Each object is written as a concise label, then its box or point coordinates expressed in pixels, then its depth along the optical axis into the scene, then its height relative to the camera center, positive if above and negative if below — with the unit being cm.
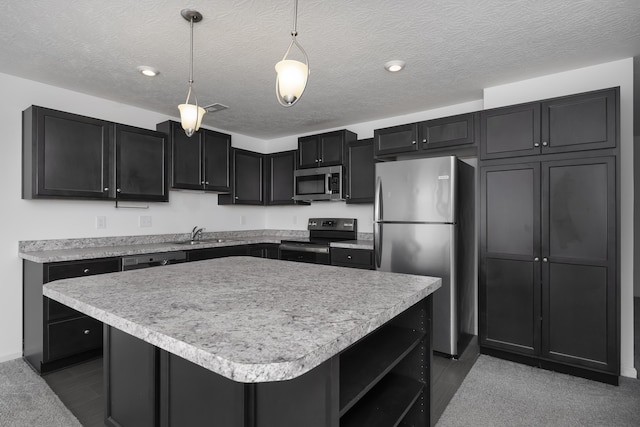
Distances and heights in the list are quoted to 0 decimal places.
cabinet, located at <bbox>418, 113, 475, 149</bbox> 305 +81
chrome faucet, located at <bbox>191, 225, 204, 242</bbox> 413 -23
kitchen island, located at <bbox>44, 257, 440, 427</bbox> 83 -33
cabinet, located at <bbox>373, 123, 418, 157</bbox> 340 +81
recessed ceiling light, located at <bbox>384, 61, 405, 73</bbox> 259 +119
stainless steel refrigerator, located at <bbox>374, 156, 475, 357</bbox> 288 -14
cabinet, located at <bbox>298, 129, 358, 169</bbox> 411 +86
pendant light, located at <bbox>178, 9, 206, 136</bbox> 191 +59
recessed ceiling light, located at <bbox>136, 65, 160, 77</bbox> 264 +117
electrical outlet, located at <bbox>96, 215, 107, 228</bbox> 334 -7
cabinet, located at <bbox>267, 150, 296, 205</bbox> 464 +54
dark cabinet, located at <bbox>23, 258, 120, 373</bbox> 256 -89
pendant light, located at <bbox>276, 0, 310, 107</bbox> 139 +58
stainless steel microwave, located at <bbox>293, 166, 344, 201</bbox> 408 +40
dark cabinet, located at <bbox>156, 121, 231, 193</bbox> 369 +67
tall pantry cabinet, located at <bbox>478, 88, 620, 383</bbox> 241 -15
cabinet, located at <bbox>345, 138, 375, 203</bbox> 389 +51
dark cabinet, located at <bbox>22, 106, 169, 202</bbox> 274 +51
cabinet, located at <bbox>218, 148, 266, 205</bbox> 444 +50
